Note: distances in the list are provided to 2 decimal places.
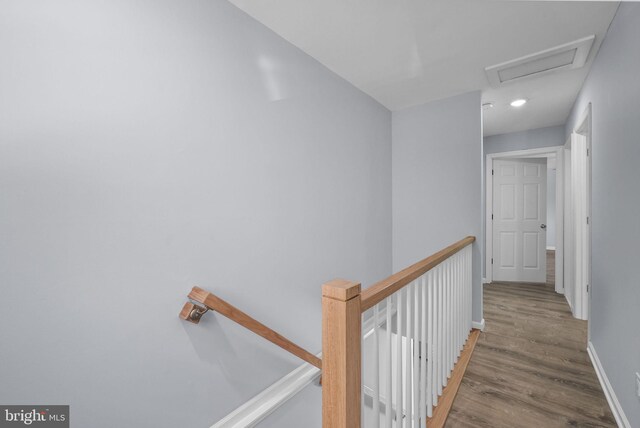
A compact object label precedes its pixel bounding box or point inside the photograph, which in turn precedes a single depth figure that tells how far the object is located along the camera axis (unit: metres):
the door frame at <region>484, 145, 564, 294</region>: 3.78
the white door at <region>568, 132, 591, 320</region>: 2.86
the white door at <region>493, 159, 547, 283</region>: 4.43
